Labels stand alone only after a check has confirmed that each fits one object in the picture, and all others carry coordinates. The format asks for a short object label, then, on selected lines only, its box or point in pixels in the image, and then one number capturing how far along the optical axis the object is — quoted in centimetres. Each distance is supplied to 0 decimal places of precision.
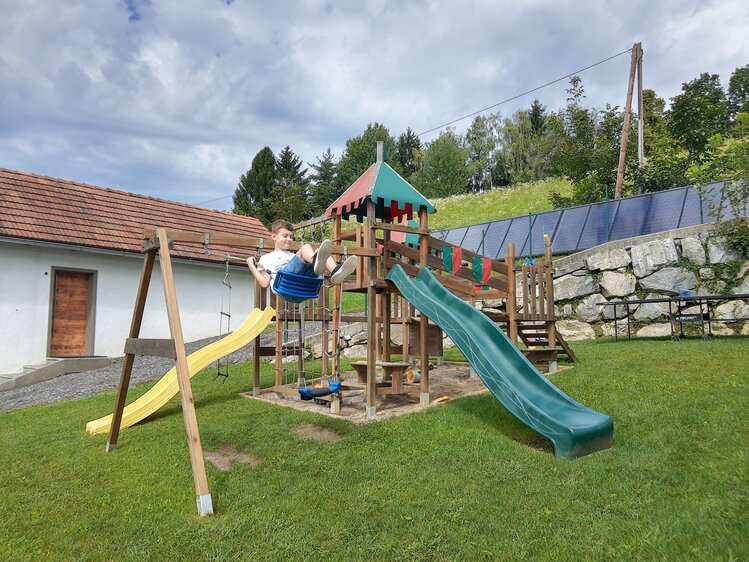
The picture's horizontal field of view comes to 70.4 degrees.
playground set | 489
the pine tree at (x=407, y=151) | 6512
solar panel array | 1409
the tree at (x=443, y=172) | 5812
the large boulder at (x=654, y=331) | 1247
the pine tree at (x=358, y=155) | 6166
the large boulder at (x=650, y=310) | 1283
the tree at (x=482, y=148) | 5972
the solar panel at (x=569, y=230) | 1614
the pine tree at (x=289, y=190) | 4225
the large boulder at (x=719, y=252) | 1221
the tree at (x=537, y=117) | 5716
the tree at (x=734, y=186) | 1130
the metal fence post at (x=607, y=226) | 1546
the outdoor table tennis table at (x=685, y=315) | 1050
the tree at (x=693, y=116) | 2259
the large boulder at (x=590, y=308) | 1385
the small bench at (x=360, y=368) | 775
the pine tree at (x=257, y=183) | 5297
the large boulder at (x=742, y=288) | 1174
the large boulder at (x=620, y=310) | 1320
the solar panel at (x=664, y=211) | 1416
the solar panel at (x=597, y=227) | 1560
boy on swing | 608
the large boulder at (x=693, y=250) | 1264
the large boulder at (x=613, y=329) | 1327
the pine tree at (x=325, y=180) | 5447
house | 1330
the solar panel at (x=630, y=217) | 1492
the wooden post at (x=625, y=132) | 1755
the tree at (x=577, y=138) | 2136
